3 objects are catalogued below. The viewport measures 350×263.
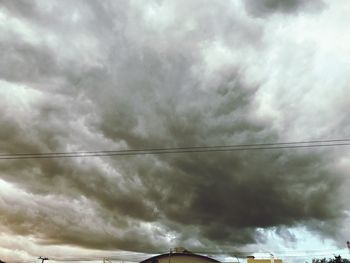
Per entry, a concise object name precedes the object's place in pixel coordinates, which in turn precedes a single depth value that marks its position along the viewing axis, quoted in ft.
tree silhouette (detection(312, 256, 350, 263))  281.48
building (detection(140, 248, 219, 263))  144.87
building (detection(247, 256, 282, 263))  149.11
